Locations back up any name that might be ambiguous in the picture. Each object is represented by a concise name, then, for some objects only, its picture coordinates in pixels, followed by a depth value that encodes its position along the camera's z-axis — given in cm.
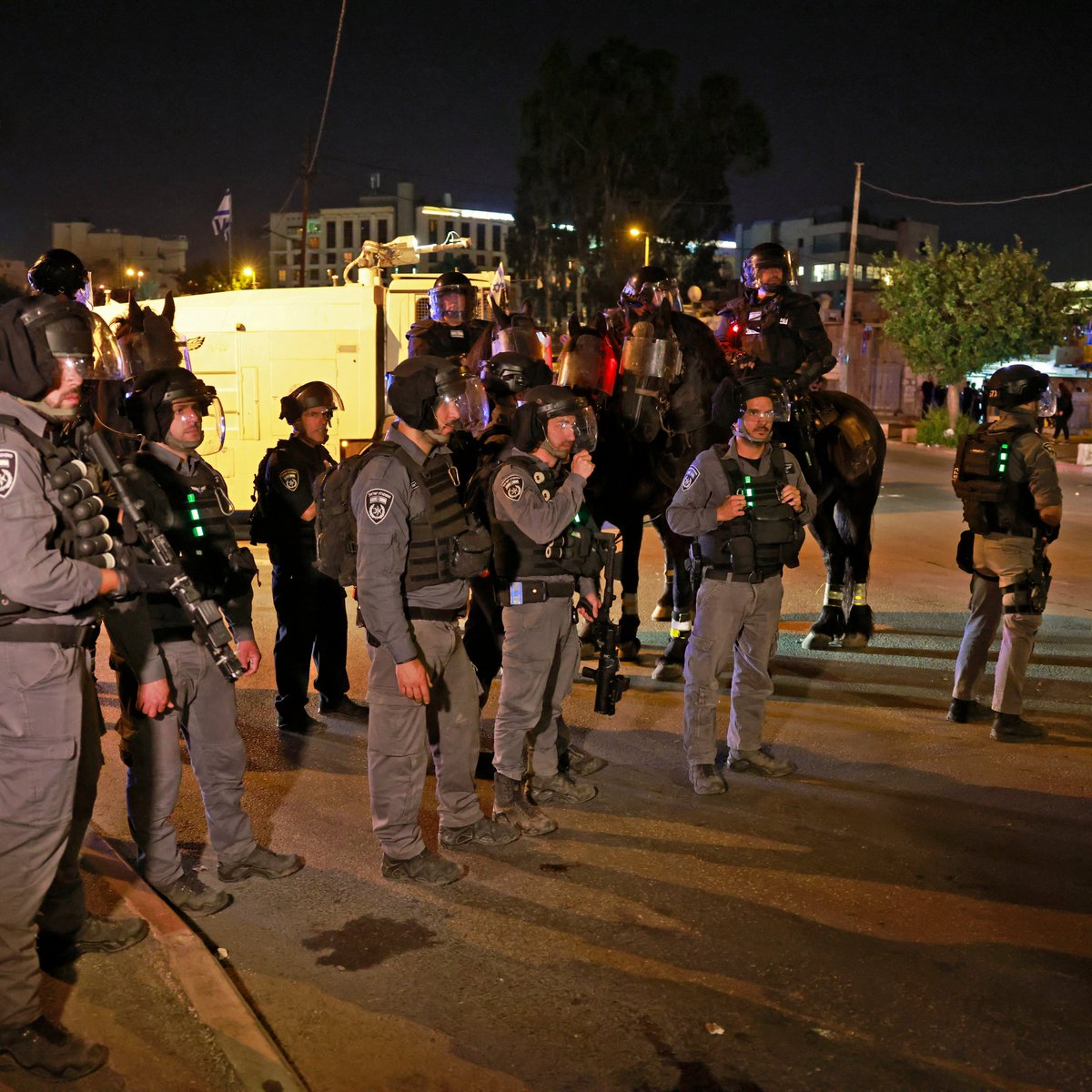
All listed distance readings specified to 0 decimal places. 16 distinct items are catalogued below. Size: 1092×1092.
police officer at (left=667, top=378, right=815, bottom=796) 554
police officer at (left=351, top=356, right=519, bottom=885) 430
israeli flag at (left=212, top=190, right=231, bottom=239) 2934
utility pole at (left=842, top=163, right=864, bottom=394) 3581
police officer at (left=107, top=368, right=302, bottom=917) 430
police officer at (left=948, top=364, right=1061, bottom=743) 630
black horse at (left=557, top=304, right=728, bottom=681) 746
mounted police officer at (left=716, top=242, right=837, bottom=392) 802
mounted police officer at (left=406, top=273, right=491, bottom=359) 765
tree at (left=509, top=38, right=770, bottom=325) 4772
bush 2959
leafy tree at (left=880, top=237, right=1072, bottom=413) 3419
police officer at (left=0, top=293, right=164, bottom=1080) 316
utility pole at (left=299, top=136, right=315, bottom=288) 3478
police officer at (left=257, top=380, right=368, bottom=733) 636
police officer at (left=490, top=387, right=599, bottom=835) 504
